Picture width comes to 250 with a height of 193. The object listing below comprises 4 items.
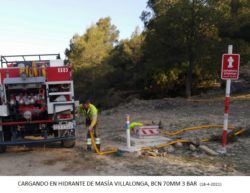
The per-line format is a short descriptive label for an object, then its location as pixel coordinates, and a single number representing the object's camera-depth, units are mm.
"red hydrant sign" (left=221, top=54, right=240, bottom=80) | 5403
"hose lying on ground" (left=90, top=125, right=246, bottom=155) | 5809
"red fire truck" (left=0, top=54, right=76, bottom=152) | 6122
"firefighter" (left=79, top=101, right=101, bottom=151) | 6031
